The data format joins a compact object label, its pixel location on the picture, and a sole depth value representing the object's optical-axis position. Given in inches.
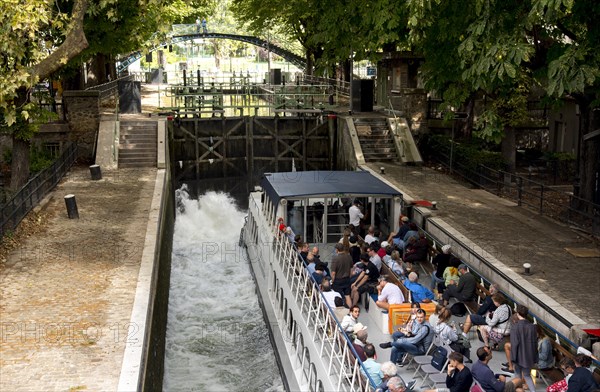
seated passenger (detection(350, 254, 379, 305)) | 614.9
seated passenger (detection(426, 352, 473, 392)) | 432.1
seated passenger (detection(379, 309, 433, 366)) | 497.0
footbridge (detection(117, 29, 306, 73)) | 2785.4
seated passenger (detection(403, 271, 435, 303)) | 578.9
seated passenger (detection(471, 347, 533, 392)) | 431.5
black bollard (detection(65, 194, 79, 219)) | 853.8
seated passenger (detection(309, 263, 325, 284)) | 617.0
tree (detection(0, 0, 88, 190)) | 711.7
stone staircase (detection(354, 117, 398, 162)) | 1259.8
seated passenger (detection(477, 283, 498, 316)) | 559.2
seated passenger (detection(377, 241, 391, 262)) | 658.3
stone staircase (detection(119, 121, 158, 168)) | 1189.1
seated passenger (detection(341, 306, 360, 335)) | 518.6
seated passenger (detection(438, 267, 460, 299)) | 629.9
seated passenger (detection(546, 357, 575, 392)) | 424.8
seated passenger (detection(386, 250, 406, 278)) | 628.4
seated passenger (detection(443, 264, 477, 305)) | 595.5
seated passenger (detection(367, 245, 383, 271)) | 650.2
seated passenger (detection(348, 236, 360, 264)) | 695.7
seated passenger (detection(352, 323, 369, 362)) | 478.3
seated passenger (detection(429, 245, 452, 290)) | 653.3
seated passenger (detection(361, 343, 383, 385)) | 448.3
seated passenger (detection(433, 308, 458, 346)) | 500.1
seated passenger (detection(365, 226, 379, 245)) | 722.8
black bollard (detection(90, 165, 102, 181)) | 1082.7
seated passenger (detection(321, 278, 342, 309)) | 585.3
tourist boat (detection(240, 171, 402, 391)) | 523.3
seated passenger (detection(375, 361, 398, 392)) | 432.6
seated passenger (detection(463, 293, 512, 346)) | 524.1
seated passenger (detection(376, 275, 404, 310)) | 564.7
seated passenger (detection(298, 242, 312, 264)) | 682.5
